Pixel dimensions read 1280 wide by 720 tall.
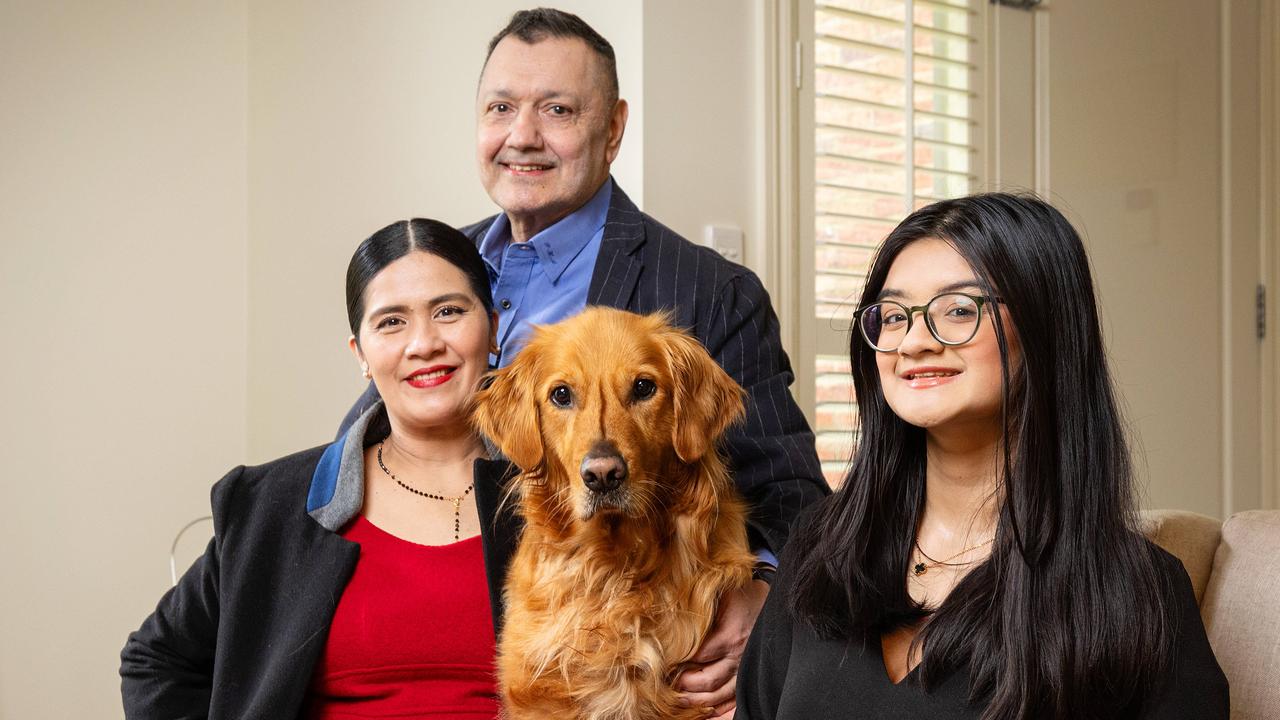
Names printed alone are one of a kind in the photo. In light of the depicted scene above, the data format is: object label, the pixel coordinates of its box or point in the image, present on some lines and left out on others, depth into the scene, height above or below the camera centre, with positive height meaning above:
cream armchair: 1.66 -0.36
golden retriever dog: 1.63 -0.25
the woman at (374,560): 1.81 -0.34
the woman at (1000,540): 1.32 -0.23
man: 2.19 +0.27
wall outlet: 3.20 +0.33
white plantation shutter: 3.45 +0.69
